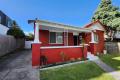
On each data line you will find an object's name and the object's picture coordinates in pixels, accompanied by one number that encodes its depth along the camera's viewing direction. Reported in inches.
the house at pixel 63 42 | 167.6
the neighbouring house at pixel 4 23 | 386.9
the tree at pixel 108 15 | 367.1
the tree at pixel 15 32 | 381.1
